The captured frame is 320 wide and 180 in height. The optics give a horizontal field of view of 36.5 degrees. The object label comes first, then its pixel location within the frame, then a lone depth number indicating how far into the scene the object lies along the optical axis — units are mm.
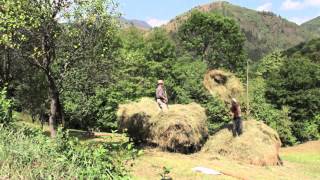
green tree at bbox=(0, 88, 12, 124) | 10273
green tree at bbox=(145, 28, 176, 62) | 55562
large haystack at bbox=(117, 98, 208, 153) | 21172
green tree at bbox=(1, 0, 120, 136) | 18297
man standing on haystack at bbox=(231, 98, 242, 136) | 22859
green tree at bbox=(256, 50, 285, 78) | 76938
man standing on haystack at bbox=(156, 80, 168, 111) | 21688
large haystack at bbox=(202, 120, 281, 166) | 21781
